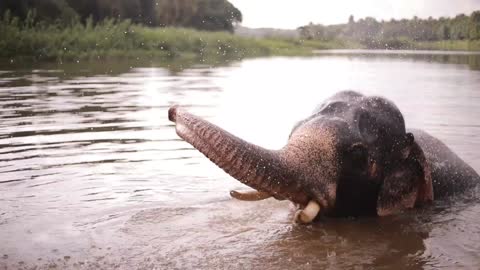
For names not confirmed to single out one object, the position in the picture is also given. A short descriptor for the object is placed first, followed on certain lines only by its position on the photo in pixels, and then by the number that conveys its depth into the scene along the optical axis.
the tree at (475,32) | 25.92
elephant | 4.57
